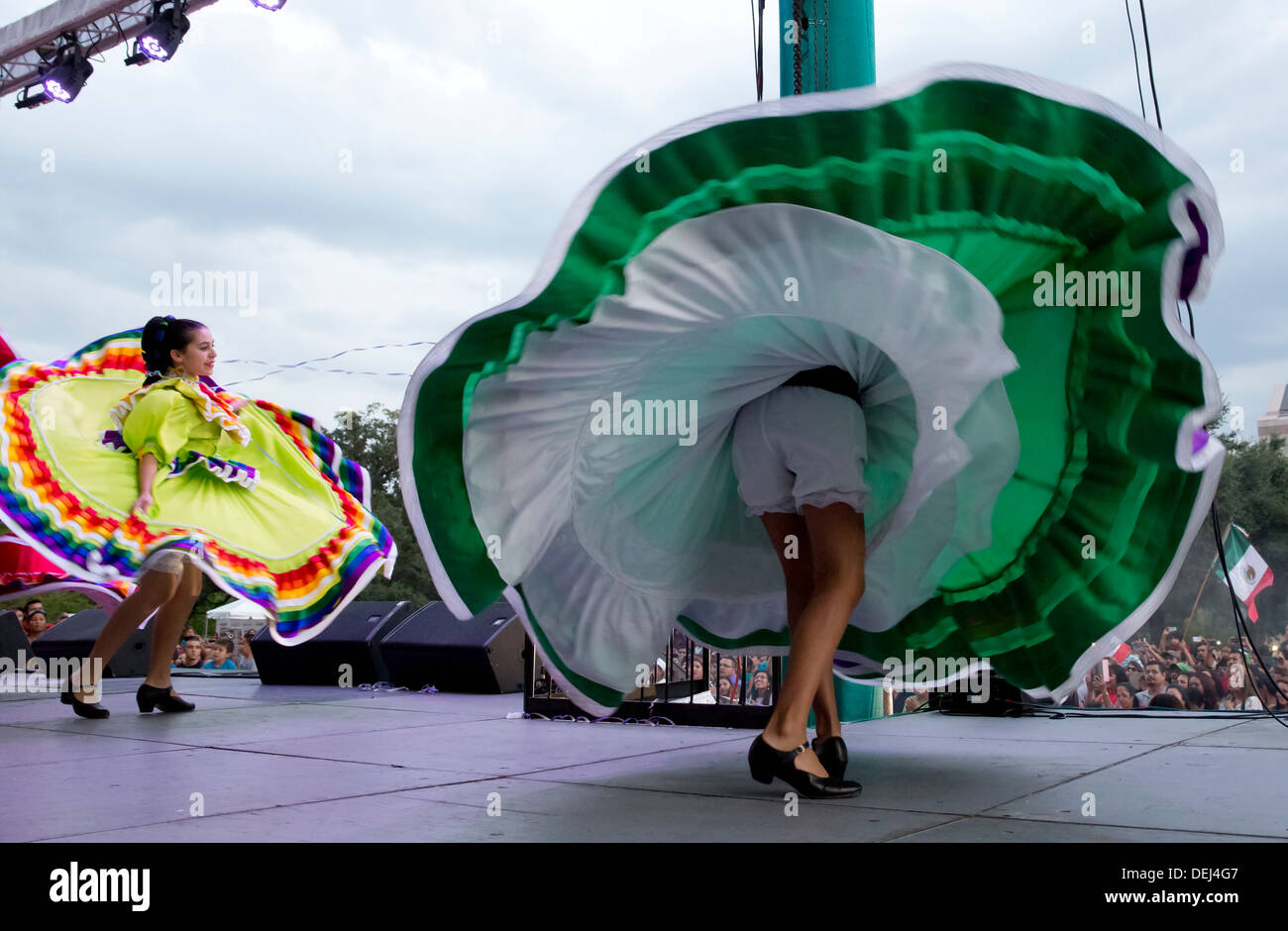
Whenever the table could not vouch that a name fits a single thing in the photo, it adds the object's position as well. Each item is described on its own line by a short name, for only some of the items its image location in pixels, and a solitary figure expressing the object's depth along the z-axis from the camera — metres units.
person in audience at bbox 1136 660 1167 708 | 6.05
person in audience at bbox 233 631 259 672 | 8.95
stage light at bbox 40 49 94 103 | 13.77
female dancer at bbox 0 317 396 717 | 3.97
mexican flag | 6.16
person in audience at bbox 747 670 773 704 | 5.61
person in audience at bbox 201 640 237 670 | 10.27
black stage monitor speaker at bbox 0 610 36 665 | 6.43
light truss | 13.13
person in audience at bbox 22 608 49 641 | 8.25
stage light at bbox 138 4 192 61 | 12.81
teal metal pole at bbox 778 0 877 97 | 3.90
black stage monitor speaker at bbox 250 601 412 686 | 5.98
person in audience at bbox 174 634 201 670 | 9.62
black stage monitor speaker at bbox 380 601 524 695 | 5.29
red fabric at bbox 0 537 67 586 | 4.37
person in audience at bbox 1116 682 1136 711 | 6.09
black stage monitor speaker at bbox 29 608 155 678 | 7.24
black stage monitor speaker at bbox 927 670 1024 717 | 4.06
